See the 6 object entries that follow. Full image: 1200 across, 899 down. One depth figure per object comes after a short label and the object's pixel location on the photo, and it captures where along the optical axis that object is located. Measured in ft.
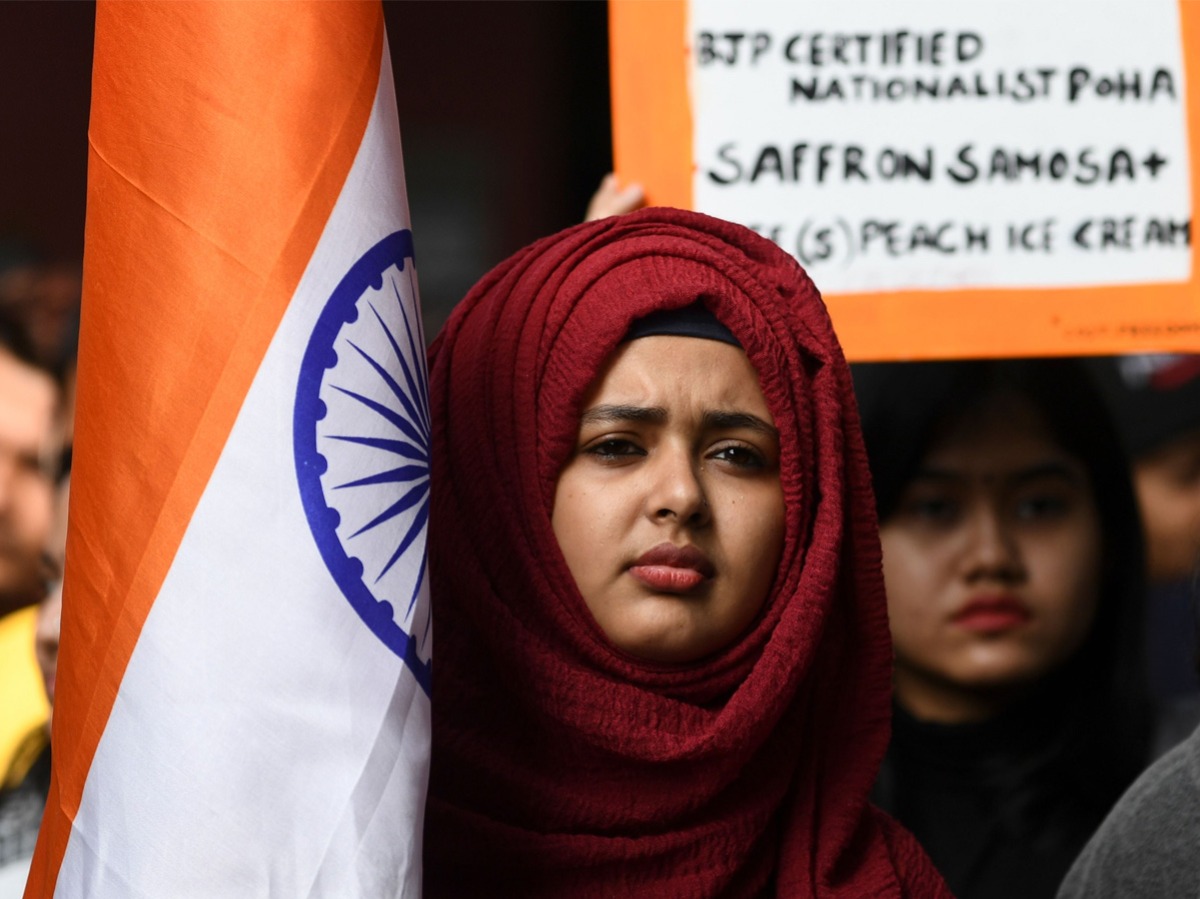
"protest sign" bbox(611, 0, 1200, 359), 13.69
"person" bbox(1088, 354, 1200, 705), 21.50
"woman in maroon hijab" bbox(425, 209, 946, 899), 10.52
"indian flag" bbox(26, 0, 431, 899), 8.08
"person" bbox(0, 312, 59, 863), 16.34
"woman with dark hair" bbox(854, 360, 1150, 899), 16.69
